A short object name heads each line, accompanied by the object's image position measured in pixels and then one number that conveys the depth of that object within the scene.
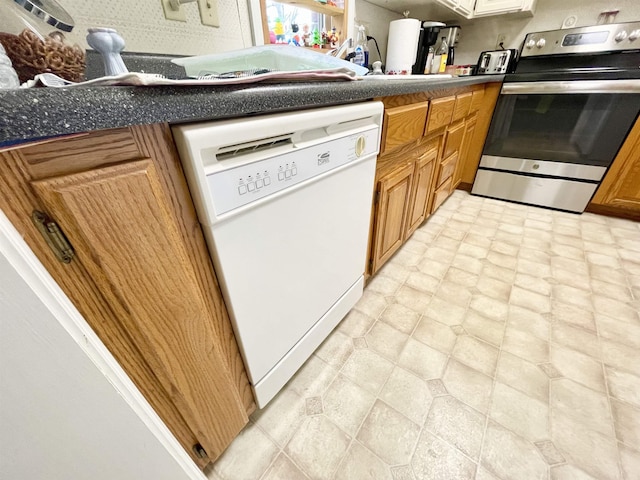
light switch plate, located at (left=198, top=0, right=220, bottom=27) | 0.84
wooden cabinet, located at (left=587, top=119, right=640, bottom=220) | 1.48
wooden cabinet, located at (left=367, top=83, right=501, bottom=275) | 0.89
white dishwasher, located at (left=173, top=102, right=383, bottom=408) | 0.38
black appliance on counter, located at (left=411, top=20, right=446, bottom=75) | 1.68
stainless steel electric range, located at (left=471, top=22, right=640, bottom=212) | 1.43
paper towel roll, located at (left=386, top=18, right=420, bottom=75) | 1.49
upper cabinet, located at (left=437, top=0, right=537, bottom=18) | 1.67
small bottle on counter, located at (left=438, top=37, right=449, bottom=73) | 1.83
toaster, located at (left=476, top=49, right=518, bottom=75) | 1.75
